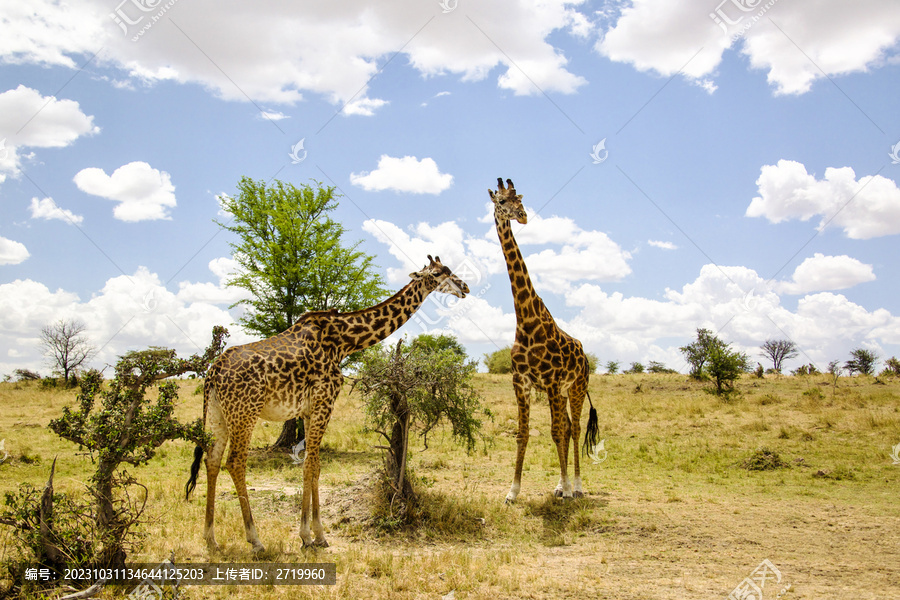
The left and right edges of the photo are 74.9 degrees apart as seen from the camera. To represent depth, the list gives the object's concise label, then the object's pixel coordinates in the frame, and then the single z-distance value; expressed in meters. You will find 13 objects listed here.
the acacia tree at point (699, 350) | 35.97
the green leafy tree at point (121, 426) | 7.01
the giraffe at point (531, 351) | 11.75
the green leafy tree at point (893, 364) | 40.67
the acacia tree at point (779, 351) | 56.47
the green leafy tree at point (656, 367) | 45.25
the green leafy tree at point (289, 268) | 18.47
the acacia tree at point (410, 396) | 10.26
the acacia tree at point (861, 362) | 47.97
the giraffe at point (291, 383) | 8.20
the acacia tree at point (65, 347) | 39.72
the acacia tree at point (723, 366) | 27.22
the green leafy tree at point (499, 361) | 48.53
